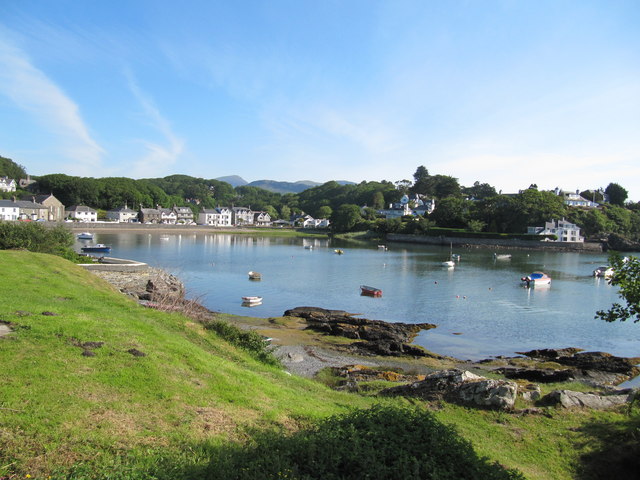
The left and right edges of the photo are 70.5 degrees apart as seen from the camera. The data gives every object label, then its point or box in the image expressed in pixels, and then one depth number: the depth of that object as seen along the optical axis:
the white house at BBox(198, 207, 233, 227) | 167.12
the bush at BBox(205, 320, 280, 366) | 15.27
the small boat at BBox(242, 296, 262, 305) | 37.44
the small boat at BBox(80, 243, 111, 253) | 63.78
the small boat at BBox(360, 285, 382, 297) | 43.75
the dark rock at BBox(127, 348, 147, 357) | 10.39
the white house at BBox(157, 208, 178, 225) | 150.75
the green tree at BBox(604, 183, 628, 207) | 157.88
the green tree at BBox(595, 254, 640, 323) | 10.50
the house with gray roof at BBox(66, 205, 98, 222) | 126.38
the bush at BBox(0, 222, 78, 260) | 29.30
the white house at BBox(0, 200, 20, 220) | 99.56
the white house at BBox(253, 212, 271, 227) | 185.07
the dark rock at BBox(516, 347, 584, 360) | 24.83
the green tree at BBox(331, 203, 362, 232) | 148.00
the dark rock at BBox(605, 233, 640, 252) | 109.19
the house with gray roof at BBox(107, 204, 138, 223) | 136.50
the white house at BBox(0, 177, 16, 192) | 133.10
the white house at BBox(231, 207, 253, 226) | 180.27
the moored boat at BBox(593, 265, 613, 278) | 60.30
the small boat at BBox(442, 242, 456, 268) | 67.55
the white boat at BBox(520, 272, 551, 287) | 52.22
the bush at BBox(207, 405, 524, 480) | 5.84
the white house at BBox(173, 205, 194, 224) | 161.00
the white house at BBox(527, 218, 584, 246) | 114.31
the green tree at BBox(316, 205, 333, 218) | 191.66
